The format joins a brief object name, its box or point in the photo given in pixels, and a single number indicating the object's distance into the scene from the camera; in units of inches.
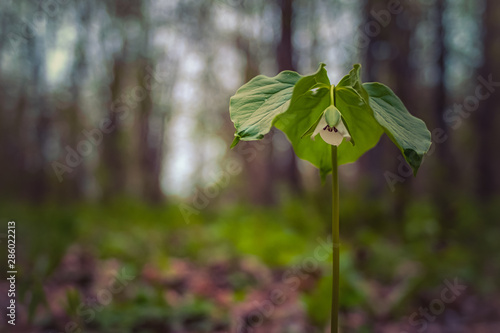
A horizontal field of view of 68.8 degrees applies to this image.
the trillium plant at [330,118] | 33.7
